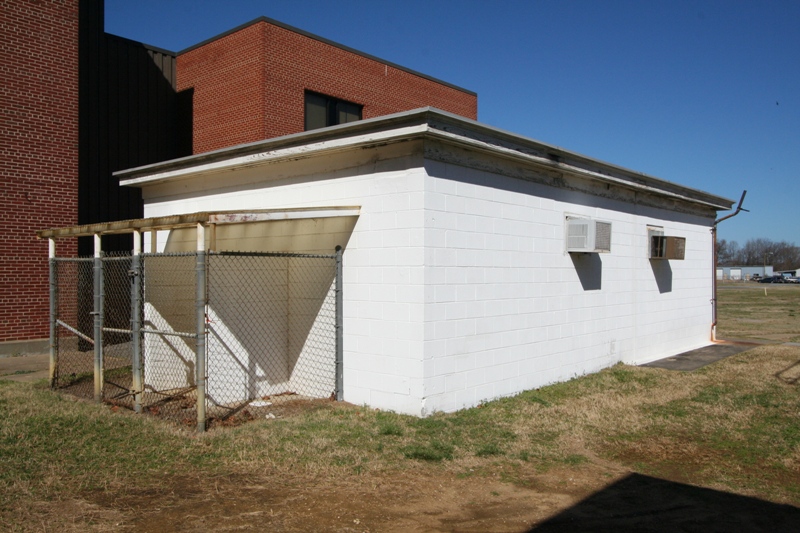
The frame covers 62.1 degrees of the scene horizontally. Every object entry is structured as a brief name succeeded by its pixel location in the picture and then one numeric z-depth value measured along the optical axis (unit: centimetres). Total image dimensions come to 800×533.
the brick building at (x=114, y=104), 1308
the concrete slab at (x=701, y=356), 1211
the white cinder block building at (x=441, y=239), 762
